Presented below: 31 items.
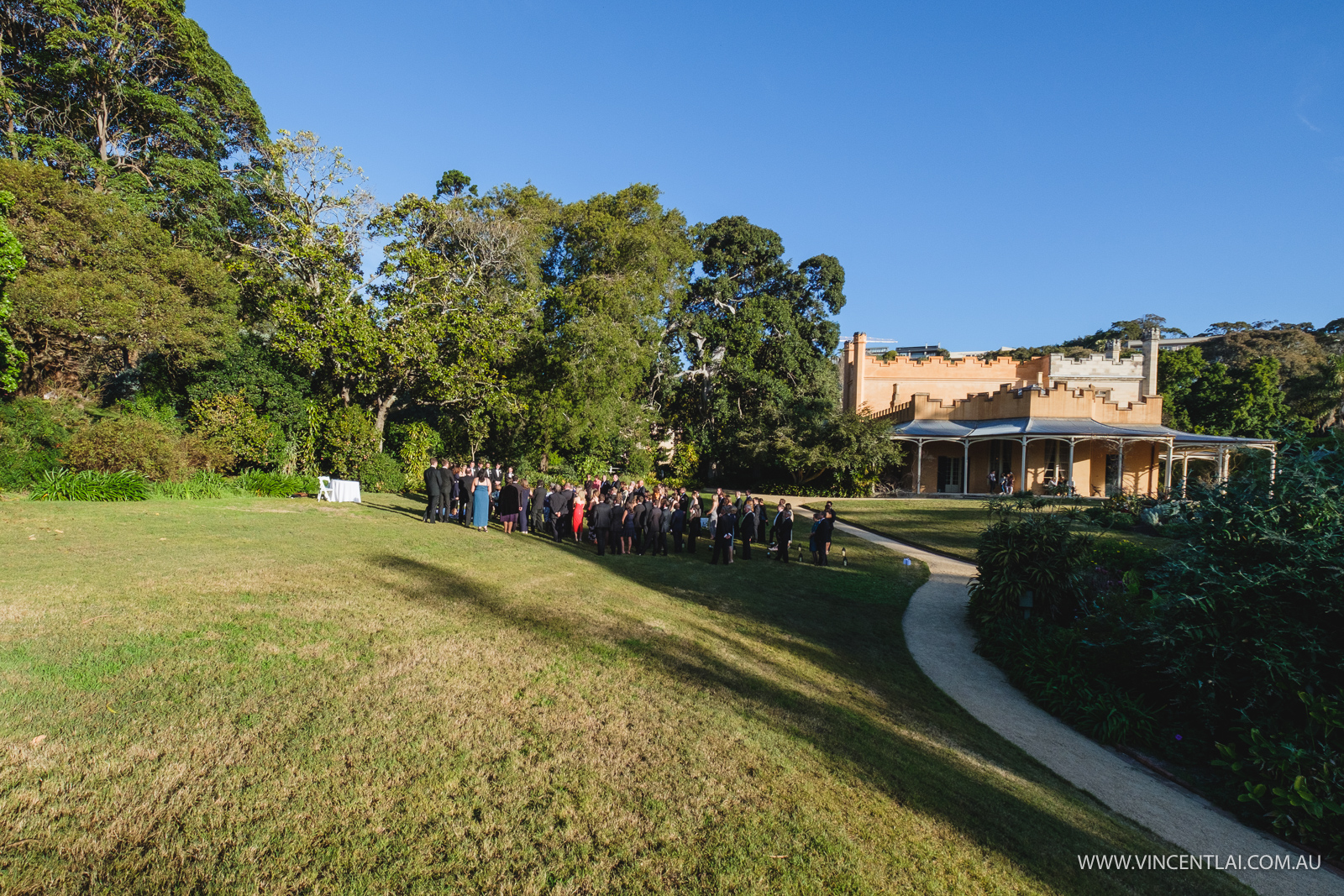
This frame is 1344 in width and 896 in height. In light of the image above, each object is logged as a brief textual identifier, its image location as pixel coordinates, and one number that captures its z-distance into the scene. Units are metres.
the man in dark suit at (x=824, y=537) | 14.73
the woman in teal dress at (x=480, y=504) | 15.20
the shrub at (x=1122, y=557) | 11.40
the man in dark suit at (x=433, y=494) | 15.24
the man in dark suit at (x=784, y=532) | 14.77
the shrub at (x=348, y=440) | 21.45
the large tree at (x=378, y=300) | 20.47
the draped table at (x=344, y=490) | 18.00
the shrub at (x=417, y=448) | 22.98
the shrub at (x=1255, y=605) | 6.38
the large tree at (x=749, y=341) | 33.25
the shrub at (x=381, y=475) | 21.33
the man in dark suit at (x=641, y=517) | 14.81
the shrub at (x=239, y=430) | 19.77
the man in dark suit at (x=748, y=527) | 15.17
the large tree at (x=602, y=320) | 23.98
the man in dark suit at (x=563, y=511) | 15.39
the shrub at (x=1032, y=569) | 10.31
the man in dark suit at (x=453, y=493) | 15.91
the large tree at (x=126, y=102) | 20.59
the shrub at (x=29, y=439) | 14.77
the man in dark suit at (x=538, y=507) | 16.12
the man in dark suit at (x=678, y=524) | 15.68
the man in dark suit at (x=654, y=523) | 14.81
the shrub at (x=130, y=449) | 15.62
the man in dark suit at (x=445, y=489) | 15.49
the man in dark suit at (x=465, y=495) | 15.81
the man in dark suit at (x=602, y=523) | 14.31
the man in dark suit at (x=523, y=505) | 15.71
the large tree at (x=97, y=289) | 16.00
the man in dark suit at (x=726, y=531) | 14.12
